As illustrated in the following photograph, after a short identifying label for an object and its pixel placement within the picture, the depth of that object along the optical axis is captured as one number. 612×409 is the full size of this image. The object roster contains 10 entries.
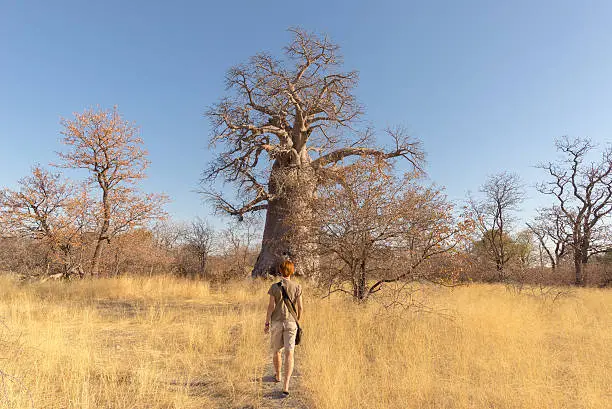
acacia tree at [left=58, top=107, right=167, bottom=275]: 11.36
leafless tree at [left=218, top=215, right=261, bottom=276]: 21.16
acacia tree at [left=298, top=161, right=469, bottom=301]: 5.86
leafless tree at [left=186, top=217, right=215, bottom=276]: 17.59
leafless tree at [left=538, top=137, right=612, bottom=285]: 16.98
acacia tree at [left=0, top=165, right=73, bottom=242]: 10.84
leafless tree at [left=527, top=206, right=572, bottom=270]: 18.45
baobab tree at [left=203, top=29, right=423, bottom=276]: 10.88
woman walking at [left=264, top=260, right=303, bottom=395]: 3.55
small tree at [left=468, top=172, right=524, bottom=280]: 19.75
